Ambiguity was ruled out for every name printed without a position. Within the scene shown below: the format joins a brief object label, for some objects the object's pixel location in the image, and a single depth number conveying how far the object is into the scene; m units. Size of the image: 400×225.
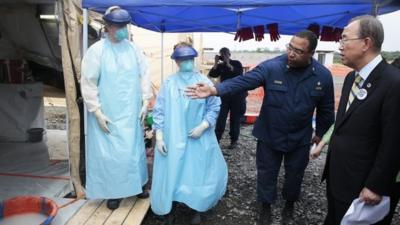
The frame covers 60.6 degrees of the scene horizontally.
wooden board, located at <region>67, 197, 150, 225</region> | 2.90
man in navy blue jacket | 2.65
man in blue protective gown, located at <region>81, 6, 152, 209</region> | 2.90
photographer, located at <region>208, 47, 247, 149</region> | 5.87
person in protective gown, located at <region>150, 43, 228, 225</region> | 2.84
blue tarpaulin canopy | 2.93
